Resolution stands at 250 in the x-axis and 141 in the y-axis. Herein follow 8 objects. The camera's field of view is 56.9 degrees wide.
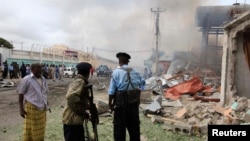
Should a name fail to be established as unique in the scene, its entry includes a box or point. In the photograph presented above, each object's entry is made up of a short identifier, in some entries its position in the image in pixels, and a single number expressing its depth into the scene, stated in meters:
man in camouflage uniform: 3.05
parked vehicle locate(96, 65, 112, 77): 33.50
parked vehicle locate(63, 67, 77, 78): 30.05
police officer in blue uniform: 3.77
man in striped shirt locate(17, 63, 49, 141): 3.75
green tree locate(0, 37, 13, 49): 35.59
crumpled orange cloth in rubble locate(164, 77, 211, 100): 11.43
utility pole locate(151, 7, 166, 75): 24.93
